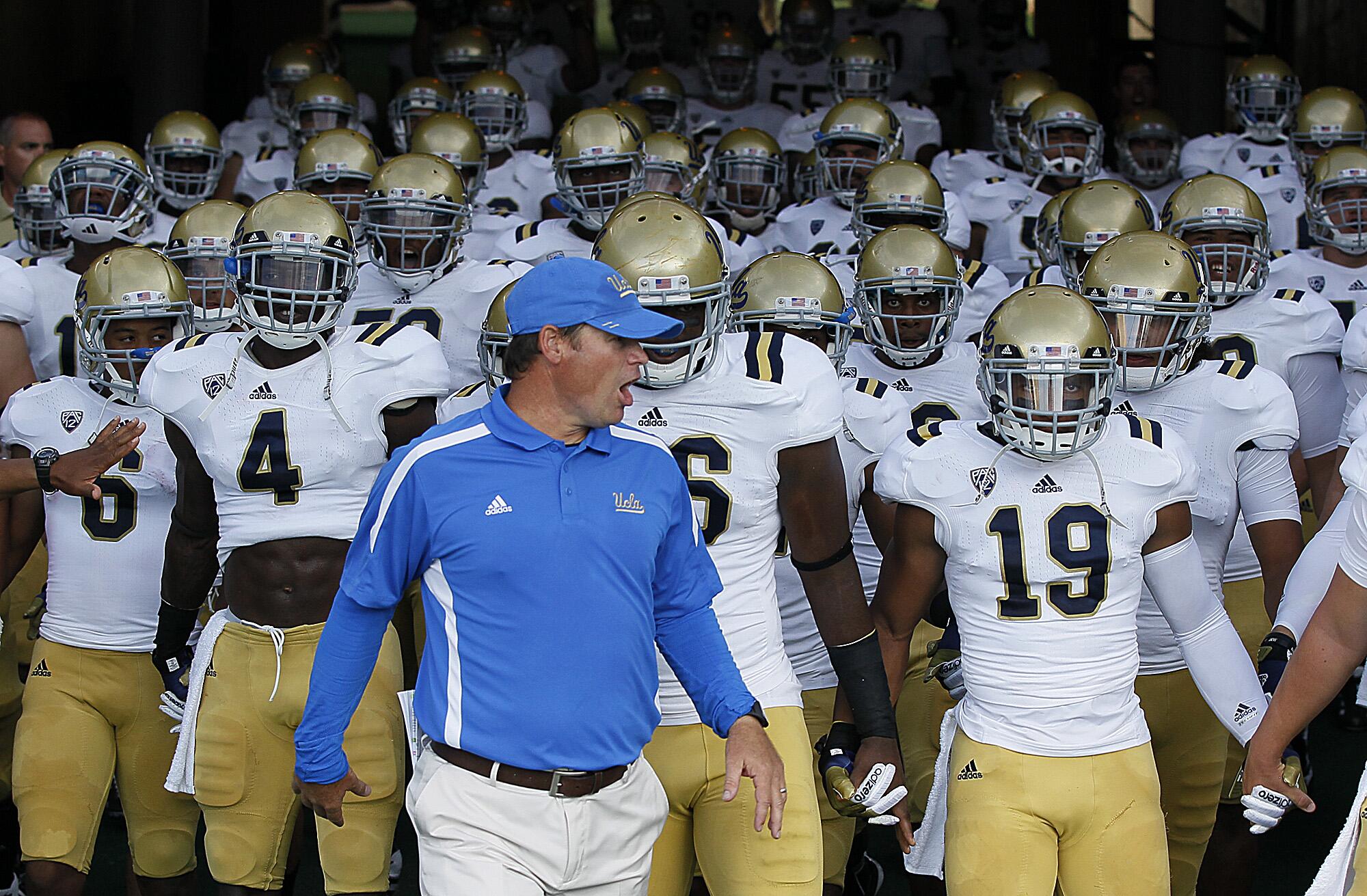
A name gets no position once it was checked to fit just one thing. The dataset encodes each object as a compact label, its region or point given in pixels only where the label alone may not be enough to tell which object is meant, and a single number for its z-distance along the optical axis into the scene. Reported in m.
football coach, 5.53
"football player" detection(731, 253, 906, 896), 8.11
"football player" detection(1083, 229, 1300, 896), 8.09
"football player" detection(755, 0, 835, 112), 19.61
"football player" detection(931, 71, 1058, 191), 15.23
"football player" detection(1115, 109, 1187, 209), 15.38
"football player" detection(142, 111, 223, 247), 13.58
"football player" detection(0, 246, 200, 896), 8.20
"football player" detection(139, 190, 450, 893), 7.50
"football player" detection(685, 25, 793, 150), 17.69
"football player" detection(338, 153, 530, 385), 10.08
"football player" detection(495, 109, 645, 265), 11.40
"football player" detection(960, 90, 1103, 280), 13.90
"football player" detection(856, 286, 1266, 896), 6.64
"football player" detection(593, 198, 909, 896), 6.69
